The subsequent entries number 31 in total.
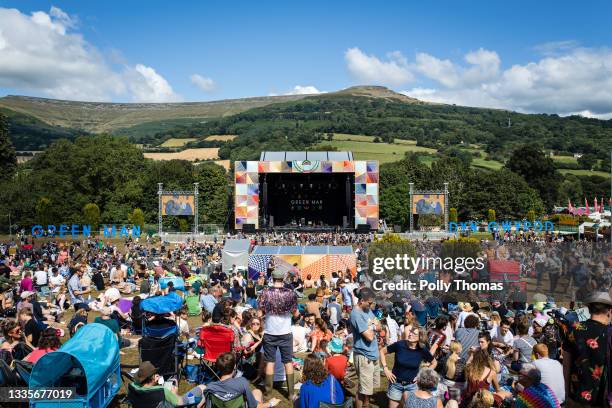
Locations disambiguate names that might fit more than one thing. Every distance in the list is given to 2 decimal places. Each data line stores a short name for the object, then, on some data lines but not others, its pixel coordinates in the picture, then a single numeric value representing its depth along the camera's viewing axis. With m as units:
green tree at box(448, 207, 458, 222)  51.96
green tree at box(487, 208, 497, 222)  53.31
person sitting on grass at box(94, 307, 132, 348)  7.84
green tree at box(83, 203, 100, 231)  46.25
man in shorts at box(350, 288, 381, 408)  5.77
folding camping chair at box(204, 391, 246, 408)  4.54
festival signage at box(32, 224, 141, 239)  39.69
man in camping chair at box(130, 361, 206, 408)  4.73
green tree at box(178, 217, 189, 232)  46.81
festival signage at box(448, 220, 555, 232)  44.47
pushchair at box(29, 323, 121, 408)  5.02
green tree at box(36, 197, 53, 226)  44.88
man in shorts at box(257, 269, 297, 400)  6.18
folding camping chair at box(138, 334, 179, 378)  6.46
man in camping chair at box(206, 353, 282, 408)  4.55
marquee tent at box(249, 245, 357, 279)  17.09
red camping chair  6.61
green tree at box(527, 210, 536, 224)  54.89
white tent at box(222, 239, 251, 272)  17.73
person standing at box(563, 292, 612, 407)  4.46
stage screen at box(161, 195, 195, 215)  41.19
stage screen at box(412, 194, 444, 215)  42.00
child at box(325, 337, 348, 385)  5.62
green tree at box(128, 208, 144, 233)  46.78
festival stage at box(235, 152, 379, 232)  41.31
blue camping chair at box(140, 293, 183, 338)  6.55
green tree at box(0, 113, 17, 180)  58.59
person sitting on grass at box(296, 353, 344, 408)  4.59
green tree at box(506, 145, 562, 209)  71.62
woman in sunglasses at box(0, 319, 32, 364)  5.95
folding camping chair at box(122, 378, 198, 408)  4.72
